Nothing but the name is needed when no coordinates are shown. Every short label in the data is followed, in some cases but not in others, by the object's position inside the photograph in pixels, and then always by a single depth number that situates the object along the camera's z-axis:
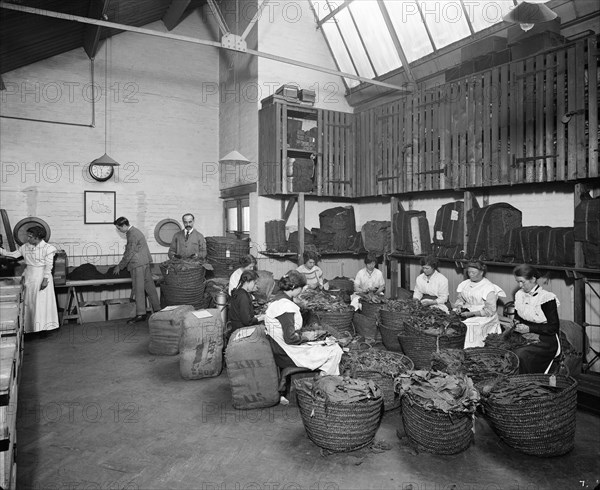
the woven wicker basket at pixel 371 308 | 6.61
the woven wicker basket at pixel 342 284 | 8.75
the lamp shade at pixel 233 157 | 7.89
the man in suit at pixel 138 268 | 8.40
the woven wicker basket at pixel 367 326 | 6.64
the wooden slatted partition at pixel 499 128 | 5.36
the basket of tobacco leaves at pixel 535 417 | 3.47
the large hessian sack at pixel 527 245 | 5.86
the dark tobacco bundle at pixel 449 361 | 4.16
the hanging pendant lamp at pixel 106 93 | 9.70
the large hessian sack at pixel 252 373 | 4.51
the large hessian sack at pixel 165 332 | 6.53
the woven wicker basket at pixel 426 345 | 4.96
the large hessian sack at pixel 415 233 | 7.87
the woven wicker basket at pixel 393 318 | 5.84
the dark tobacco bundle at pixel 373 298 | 6.70
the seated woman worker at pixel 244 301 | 5.27
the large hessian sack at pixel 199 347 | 5.48
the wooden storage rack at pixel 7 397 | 2.05
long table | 8.47
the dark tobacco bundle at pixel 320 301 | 6.32
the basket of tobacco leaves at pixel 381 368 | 4.34
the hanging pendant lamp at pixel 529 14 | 4.49
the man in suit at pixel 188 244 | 8.48
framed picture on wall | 9.51
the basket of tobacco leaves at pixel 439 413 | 3.47
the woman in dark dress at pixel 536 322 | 4.60
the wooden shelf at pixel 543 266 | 5.34
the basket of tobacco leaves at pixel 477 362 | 4.22
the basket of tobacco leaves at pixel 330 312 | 6.14
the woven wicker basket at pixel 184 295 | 7.80
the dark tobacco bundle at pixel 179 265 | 7.85
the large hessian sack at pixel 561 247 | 5.54
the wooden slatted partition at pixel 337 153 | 9.06
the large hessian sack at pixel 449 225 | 7.05
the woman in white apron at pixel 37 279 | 7.27
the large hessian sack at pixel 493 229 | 6.42
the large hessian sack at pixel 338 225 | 9.21
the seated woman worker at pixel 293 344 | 4.46
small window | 9.81
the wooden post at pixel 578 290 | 5.53
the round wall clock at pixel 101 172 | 9.51
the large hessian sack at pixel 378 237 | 8.58
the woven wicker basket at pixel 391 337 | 5.87
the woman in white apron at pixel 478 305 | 5.26
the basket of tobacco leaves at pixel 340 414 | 3.51
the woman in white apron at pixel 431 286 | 6.48
